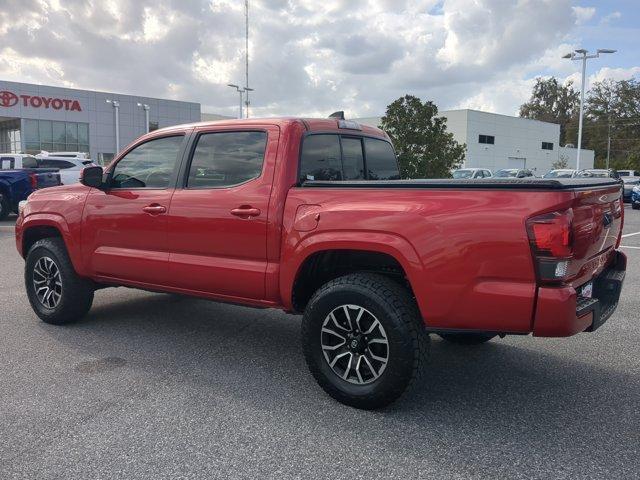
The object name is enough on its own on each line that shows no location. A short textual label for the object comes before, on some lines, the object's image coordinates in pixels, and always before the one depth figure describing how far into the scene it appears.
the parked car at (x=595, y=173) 22.28
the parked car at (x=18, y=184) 14.17
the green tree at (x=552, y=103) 99.50
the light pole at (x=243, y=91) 41.25
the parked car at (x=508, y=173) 26.05
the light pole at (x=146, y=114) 47.43
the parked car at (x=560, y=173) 25.94
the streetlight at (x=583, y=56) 33.66
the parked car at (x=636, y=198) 21.78
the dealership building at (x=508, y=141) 53.62
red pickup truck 2.97
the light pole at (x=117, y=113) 46.00
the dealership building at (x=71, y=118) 43.56
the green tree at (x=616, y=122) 68.38
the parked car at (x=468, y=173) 26.46
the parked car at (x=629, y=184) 26.41
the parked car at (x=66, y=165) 16.98
